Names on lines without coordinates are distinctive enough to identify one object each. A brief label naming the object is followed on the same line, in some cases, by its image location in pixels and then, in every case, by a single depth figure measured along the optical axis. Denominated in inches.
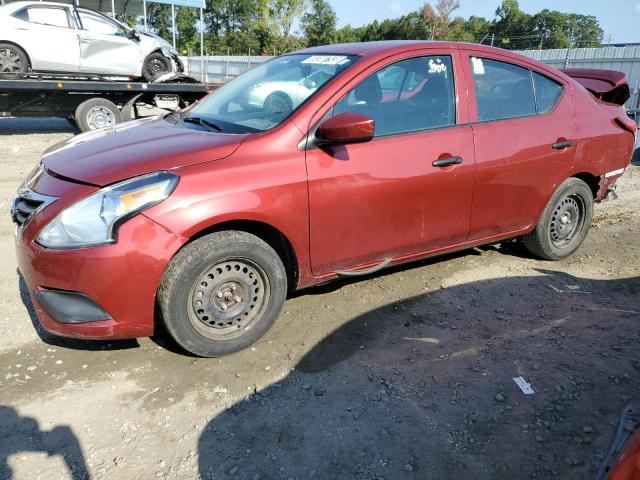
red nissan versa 104.6
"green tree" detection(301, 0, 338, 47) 2321.6
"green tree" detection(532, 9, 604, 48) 2898.6
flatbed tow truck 362.9
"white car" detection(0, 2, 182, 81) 406.0
